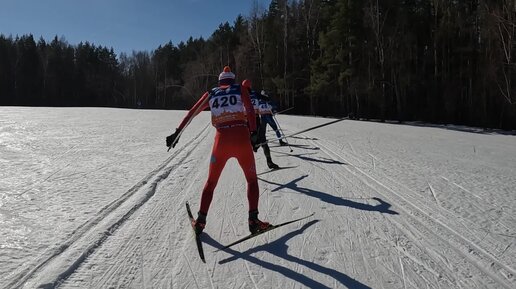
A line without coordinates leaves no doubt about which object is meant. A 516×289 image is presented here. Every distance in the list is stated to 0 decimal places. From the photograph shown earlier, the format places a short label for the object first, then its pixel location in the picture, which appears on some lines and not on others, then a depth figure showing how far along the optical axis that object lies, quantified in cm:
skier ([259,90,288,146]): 1110
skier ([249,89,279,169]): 876
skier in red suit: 471
